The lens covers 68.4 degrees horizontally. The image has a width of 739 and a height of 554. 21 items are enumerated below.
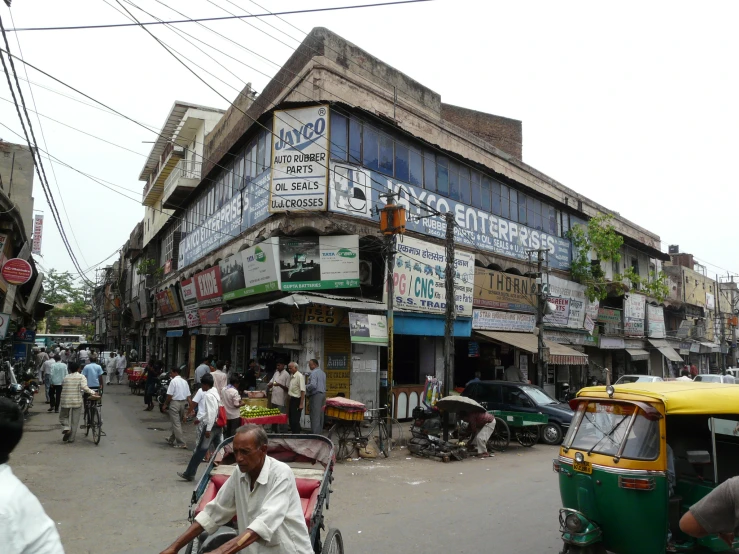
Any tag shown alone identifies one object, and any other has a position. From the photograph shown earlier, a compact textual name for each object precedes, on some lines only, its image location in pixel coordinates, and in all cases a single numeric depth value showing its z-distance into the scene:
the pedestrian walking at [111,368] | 30.17
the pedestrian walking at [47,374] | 18.78
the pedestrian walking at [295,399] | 12.94
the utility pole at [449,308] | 14.43
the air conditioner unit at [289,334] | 15.16
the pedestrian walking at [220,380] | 12.47
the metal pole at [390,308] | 13.64
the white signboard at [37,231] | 29.18
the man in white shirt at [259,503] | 3.21
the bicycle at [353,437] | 11.62
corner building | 15.57
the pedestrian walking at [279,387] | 13.34
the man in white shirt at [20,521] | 2.00
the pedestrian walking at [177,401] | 11.99
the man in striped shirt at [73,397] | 11.77
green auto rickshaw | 4.91
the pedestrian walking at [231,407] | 10.94
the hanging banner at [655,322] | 33.69
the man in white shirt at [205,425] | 9.09
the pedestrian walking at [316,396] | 12.81
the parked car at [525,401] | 14.51
